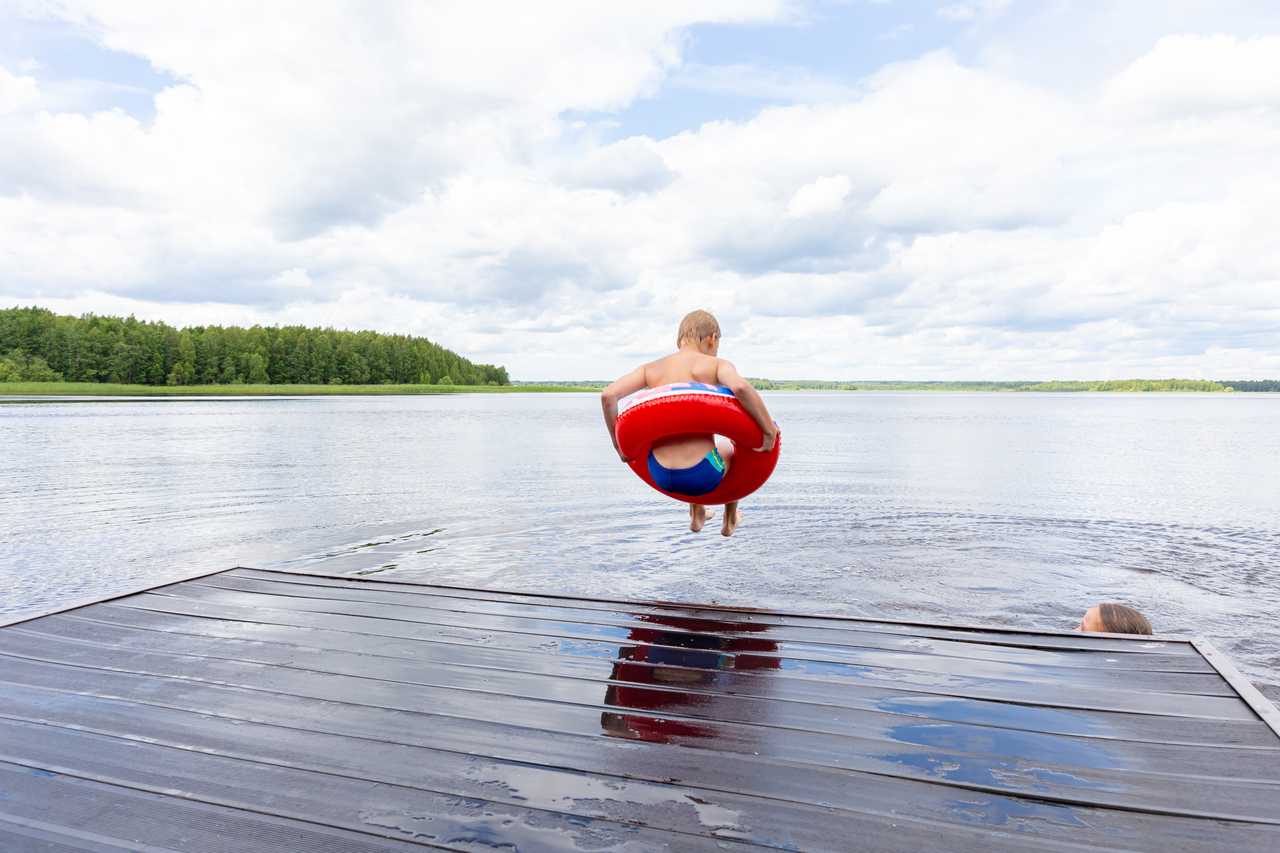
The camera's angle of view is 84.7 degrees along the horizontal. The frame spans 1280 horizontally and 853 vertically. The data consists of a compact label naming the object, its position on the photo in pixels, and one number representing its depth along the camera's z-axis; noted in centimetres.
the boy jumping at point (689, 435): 515
